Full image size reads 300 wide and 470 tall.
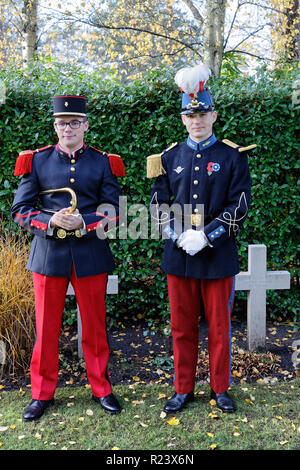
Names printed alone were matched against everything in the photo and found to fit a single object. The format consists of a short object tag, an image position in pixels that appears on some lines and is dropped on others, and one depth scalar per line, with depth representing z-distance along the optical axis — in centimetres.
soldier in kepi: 278
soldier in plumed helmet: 275
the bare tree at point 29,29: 672
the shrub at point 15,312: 350
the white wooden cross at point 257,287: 378
